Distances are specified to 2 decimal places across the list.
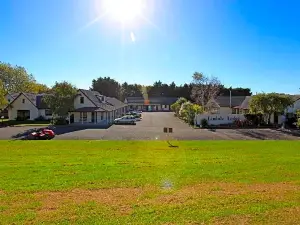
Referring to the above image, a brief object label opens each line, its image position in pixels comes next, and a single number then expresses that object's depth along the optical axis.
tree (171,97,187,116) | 55.13
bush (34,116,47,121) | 42.21
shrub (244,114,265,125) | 34.77
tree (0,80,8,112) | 34.89
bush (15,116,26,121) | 42.21
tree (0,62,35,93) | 56.78
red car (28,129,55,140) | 22.61
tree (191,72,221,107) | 51.38
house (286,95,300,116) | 37.20
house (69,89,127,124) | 37.45
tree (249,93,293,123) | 32.59
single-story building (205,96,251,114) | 46.93
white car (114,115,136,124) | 37.33
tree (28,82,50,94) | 62.97
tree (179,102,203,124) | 36.18
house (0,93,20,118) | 47.45
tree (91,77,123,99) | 86.87
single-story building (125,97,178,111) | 88.70
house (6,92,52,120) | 42.73
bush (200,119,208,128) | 32.86
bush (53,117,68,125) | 35.46
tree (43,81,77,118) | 35.27
